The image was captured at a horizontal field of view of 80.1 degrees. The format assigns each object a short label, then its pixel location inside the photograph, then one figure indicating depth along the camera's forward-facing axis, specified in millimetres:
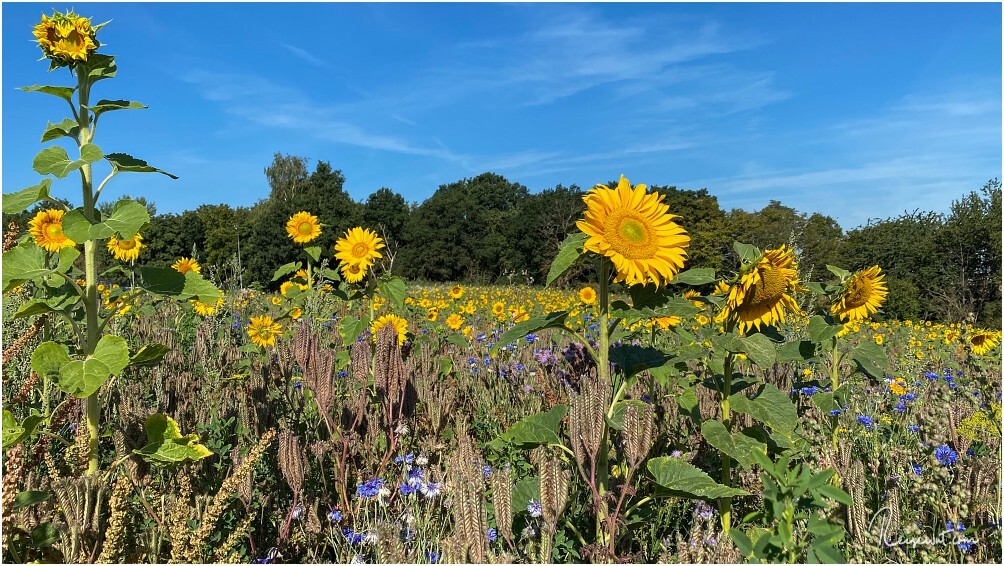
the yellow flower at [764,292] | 2115
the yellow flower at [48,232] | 3922
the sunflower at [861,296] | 2713
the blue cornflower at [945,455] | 2498
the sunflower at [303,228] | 5426
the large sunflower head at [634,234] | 1922
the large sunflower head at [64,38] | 1843
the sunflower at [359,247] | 4332
